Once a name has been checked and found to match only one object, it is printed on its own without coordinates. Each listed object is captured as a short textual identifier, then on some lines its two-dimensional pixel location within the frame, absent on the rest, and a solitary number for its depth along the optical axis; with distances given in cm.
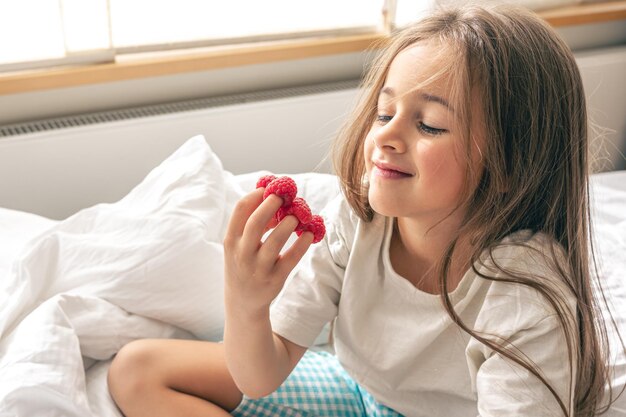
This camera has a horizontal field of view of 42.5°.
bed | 109
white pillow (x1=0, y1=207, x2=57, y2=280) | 138
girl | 97
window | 179
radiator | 177
